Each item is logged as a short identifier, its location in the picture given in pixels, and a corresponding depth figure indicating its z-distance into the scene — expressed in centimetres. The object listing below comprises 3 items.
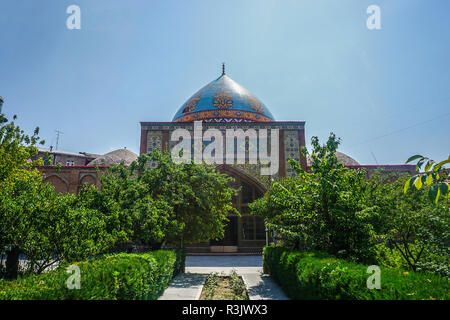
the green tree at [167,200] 690
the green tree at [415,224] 628
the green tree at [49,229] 527
